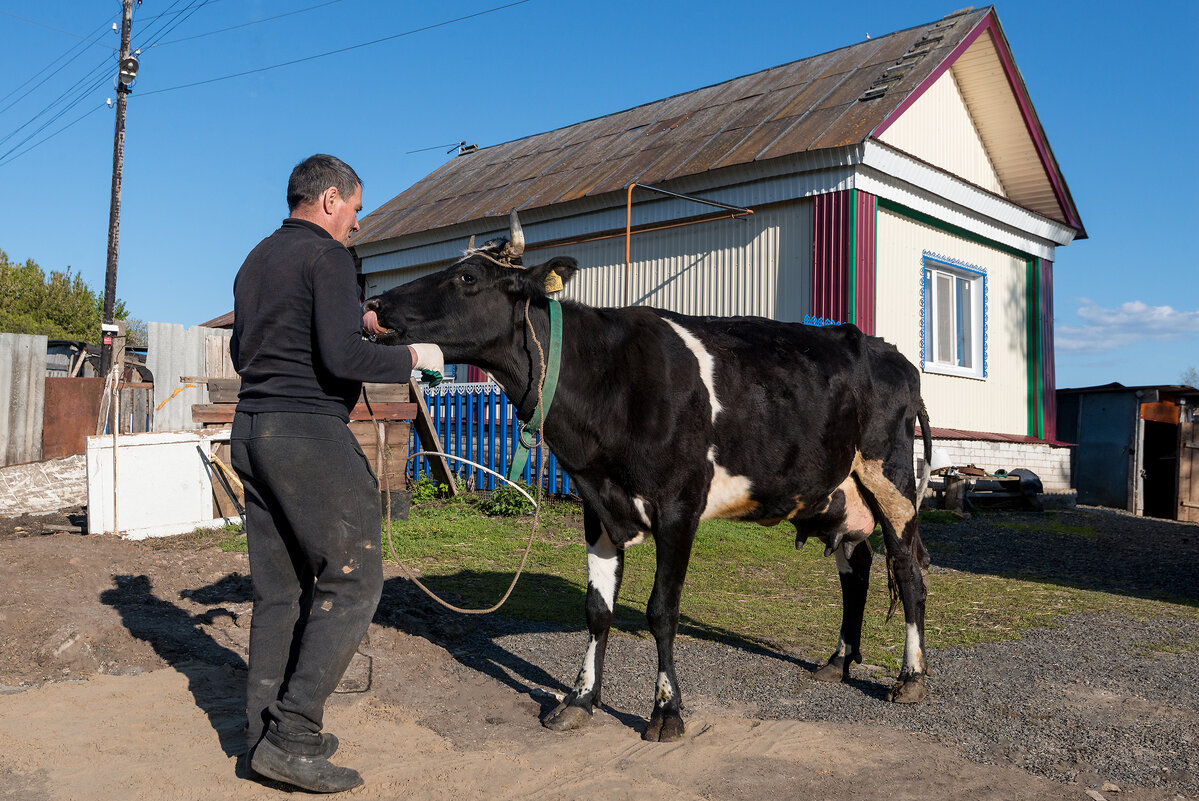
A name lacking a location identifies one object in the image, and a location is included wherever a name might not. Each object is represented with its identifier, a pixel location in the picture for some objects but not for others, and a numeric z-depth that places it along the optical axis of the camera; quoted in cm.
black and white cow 426
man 331
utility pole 1853
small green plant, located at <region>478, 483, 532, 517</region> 1105
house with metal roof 1288
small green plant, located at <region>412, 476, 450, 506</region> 1222
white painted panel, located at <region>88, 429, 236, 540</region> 883
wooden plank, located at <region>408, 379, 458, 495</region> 1210
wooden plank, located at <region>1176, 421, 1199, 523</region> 1517
